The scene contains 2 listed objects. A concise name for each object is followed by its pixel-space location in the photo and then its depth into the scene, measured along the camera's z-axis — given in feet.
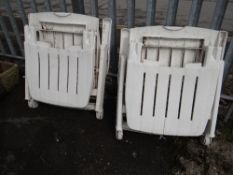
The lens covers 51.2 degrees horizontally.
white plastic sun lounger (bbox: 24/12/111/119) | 6.91
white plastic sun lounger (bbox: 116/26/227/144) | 5.95
